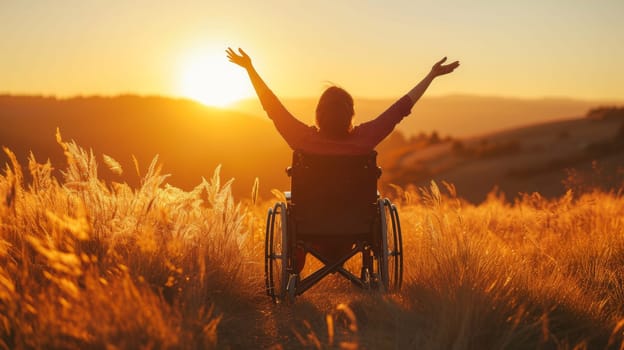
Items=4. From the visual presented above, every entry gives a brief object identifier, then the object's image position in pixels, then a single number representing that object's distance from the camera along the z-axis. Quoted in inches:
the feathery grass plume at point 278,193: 245.5
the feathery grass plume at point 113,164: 191.4
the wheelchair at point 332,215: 202.7
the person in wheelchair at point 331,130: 204.4
